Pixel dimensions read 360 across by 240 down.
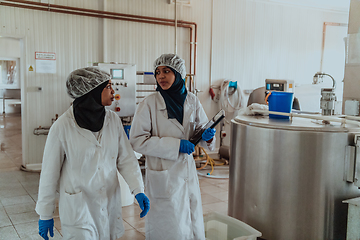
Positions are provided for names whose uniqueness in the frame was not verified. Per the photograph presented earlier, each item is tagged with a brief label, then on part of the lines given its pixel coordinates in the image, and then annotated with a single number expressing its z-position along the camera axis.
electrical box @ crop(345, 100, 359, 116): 2.96
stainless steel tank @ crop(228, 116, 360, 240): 2.15
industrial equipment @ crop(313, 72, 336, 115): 2.44
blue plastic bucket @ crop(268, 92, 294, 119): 2.52
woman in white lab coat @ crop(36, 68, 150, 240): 1.55
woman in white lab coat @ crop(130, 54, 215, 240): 2.02
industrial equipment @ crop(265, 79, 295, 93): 4.46
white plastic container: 2.28
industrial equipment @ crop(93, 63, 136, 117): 4.58
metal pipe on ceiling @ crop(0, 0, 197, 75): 4.44
